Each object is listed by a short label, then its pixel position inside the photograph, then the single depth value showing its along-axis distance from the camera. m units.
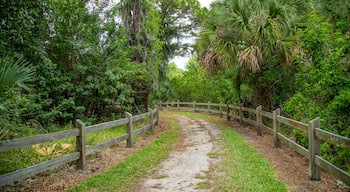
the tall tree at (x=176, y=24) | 23.75
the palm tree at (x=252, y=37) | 10.33
